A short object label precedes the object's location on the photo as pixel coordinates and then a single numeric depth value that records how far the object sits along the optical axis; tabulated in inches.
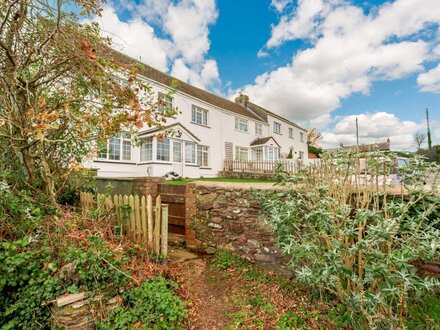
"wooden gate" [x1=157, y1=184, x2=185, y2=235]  206.2
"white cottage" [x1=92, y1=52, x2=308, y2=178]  523.5
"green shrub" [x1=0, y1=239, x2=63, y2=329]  89.7
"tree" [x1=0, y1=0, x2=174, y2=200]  118.1
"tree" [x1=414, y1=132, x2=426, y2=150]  1226.3
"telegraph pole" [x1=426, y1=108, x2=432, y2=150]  1191.6
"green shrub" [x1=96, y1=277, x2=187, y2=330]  93.6
